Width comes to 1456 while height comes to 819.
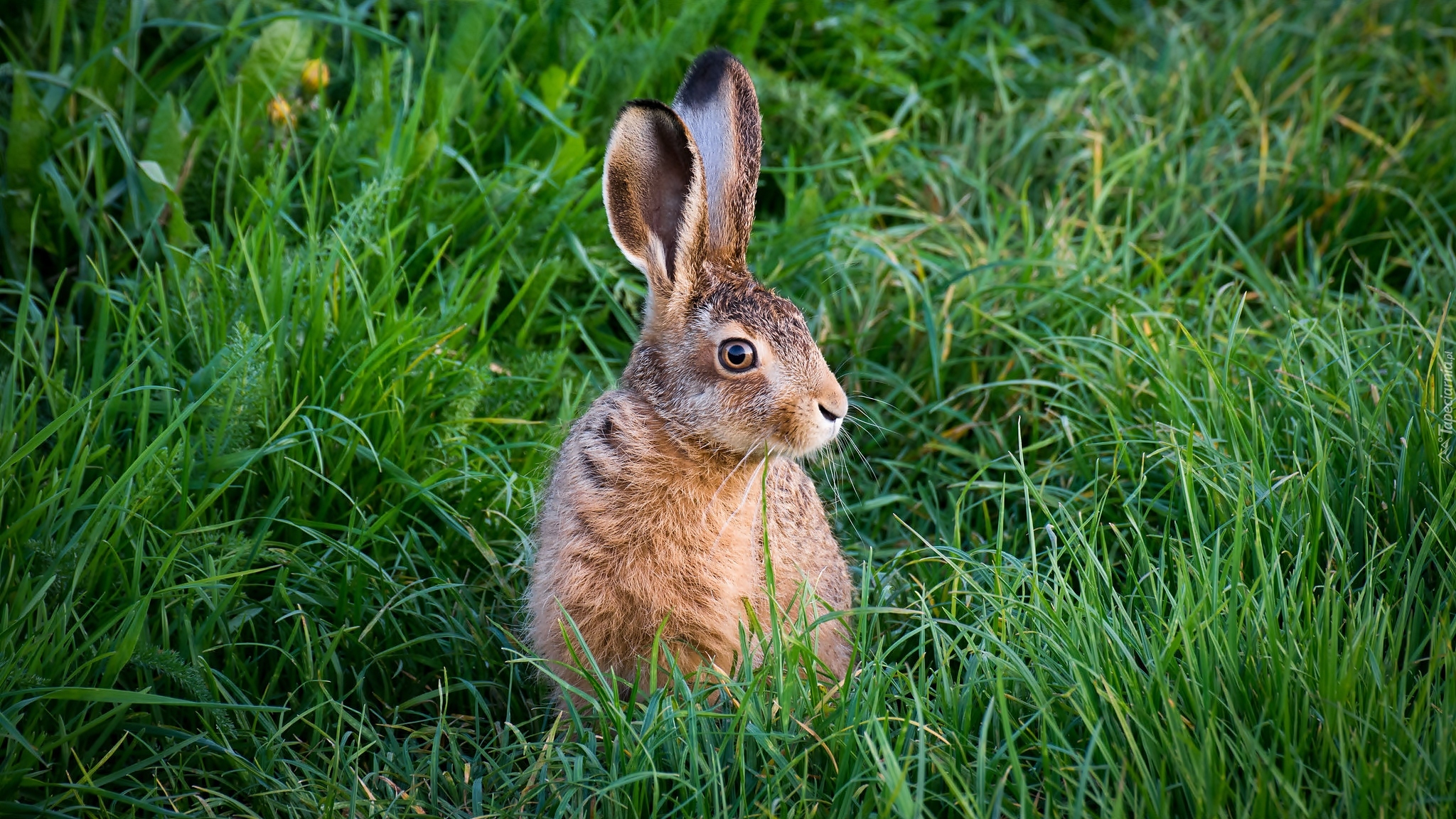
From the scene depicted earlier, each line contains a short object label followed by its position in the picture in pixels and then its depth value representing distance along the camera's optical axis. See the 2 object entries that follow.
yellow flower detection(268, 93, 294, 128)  9.20
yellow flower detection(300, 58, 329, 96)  9.74
